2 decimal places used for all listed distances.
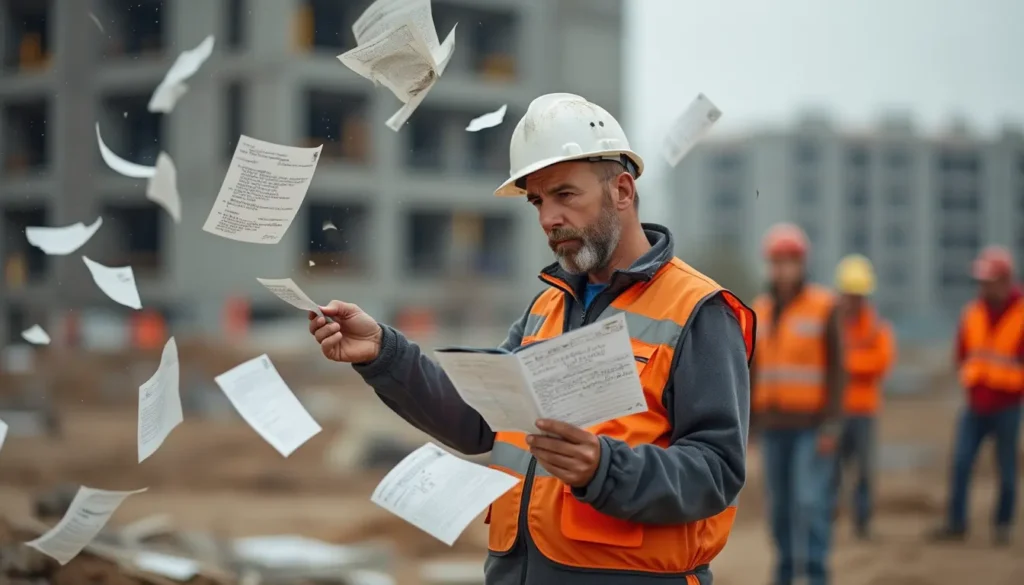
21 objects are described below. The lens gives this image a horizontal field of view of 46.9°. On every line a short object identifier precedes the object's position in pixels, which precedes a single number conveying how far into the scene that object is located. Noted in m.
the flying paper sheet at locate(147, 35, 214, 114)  4.04
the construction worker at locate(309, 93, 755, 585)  2.62
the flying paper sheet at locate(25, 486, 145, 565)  3.71
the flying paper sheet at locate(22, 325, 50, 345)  4.16
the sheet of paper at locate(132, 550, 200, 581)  5.18
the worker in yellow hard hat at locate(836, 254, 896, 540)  9.66
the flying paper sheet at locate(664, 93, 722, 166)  3.73
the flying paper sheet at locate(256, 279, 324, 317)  3.13
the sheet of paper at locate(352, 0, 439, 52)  3.43
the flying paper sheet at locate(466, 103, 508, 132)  3.51
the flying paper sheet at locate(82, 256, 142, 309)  3.80
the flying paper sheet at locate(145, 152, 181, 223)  3.91
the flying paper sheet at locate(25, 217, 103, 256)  4.18
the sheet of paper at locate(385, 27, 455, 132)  3.59
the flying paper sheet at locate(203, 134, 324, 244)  3.28
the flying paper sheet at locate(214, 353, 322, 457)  3.35
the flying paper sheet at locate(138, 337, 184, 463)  3.47
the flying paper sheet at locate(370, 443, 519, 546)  2.86
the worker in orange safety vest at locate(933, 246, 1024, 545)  9.12
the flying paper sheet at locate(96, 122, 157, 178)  3.94
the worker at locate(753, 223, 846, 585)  7.16
